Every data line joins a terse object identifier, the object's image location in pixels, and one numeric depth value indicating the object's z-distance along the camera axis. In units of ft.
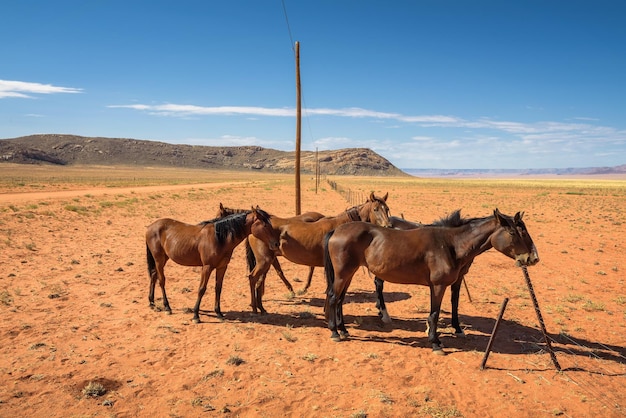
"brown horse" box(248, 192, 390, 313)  27.30
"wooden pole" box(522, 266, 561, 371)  19.14
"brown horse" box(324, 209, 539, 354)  20.98
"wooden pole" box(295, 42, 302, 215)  45.96
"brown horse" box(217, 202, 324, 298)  28.42
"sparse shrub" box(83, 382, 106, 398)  16.74
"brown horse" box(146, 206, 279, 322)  25.62
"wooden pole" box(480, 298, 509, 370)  19.06
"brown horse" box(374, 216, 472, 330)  23.34
